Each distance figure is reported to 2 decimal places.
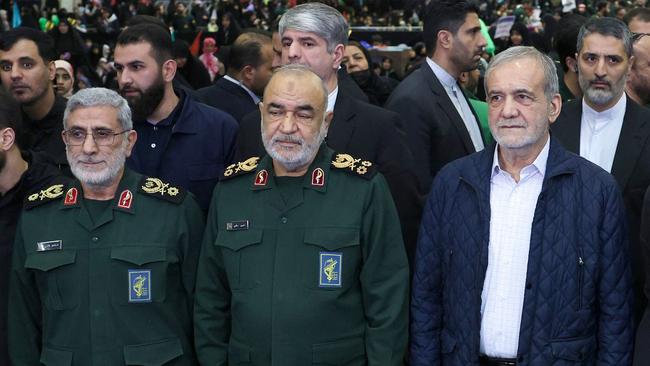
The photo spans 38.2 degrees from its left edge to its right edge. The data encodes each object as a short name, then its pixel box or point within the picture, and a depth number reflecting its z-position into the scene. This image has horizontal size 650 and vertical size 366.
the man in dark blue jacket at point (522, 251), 3.47
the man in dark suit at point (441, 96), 4.75
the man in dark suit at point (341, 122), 4.25
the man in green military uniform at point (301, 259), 3.56
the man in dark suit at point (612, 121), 4.27
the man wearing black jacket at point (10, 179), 3.98
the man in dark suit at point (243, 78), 6.79
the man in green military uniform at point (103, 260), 3.71
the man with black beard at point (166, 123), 4.58
